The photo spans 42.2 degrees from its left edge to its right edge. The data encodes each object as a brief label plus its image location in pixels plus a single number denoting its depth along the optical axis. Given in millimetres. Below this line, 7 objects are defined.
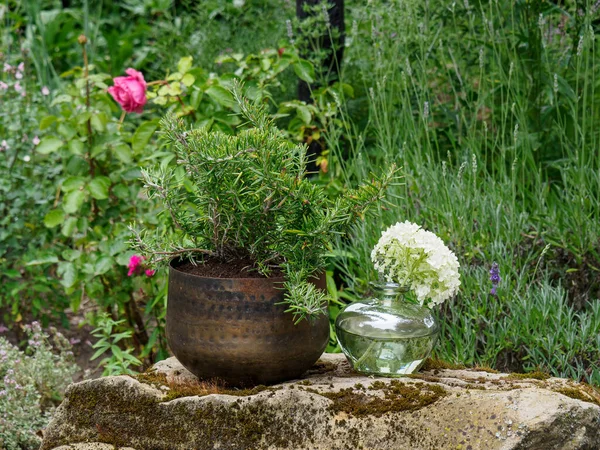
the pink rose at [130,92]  3443
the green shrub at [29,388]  2951
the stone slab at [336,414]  1800
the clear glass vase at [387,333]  2070
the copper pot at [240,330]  2018
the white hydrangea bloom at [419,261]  2066
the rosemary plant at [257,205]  1977
